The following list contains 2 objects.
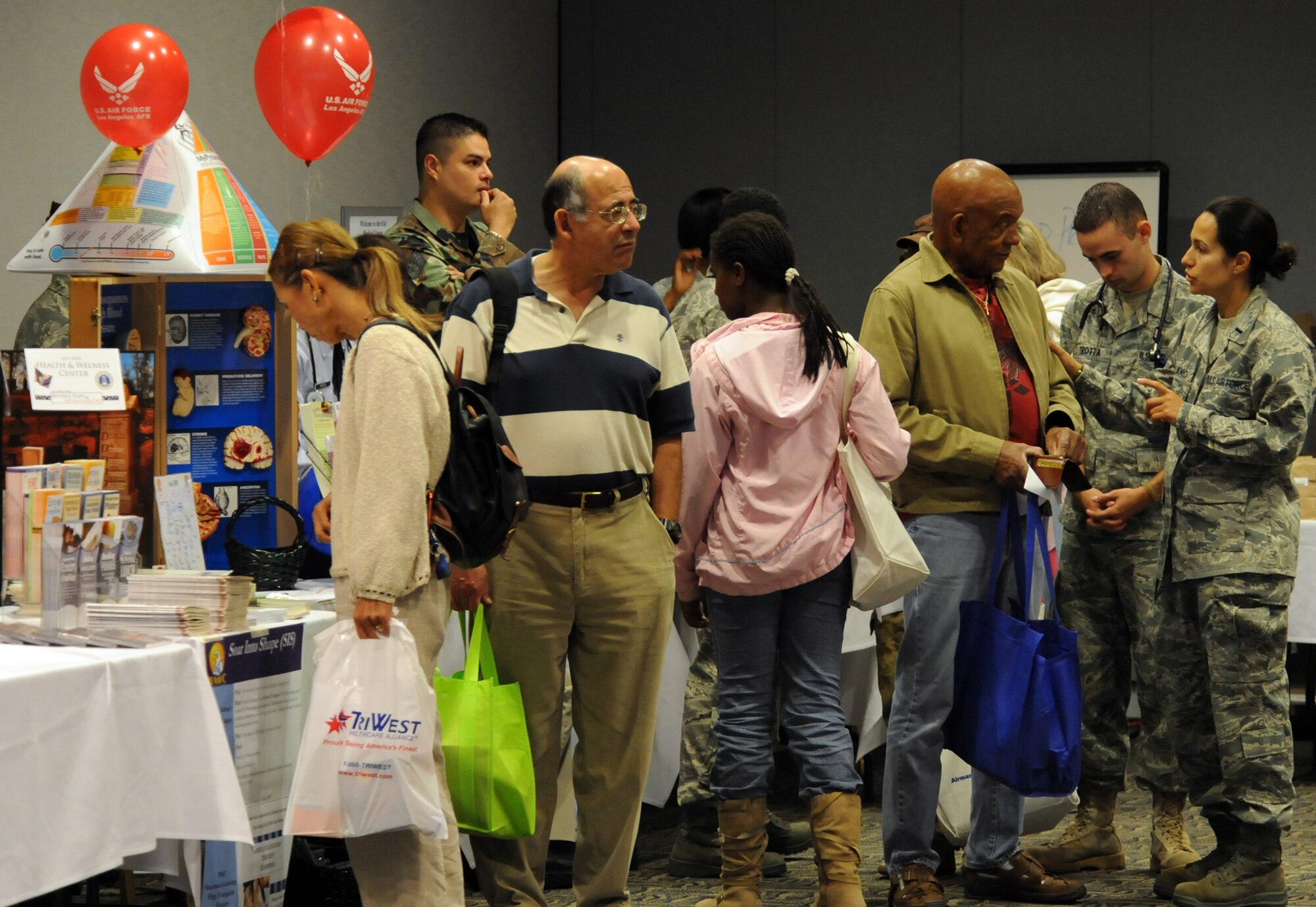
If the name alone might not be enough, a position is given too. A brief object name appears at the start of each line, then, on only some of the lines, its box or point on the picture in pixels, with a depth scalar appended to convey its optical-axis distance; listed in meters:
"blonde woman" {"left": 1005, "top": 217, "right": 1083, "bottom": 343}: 9.11
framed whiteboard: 14.37
